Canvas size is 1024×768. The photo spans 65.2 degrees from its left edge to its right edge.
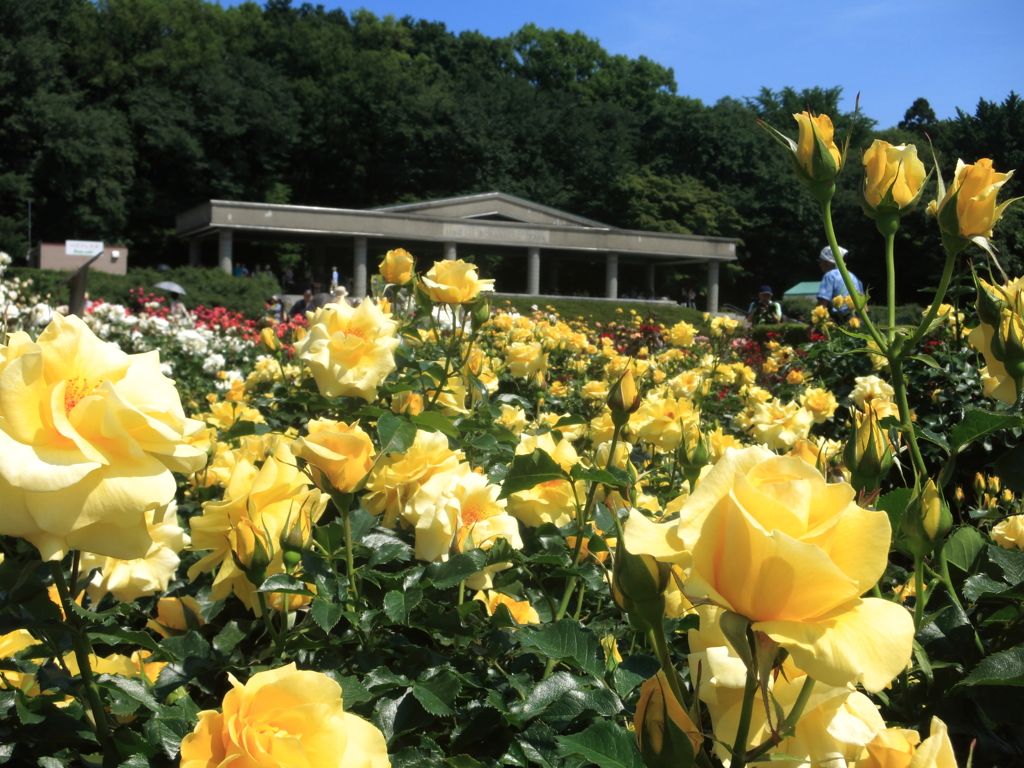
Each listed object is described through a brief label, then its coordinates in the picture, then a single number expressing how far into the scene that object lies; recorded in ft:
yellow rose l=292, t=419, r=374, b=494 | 2.91
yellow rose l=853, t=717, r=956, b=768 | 1.58
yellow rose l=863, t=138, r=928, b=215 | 3.43
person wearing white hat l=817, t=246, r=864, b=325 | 16.04
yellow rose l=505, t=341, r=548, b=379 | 7.70
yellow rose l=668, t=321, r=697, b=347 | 14.19
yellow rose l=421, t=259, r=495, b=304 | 4.96
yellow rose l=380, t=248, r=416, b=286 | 5.82
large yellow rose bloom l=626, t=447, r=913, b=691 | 1.40
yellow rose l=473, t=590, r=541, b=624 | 3.15
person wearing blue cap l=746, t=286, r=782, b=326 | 21.02
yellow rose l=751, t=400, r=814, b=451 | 6.23
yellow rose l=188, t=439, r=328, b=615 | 2.82
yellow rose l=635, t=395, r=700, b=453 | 5.45
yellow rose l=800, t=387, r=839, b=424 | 7.32
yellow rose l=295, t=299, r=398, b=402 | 4.31
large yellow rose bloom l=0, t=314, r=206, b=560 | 1.96
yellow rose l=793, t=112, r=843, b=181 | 3.59
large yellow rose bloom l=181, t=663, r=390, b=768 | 1.75
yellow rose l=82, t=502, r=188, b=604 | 3.23
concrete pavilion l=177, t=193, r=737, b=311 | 90.63
